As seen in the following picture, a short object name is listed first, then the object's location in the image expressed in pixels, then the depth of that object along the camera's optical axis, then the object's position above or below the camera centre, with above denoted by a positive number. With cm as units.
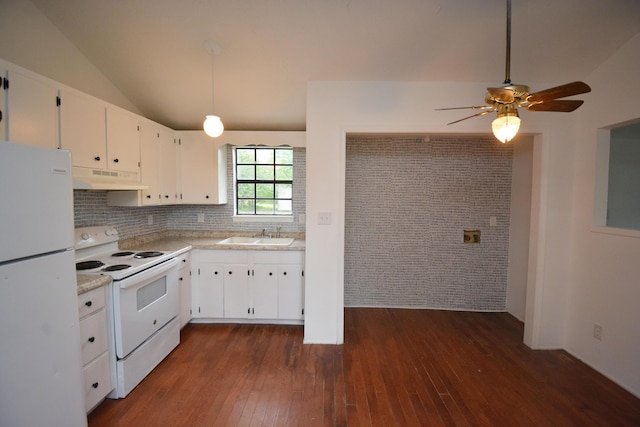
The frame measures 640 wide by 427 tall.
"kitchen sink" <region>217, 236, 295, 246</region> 312 -46
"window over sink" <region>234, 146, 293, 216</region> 362 +34
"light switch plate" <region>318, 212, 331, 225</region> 258 -13
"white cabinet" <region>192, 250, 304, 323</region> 293 -90
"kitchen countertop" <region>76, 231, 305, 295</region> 285 -46
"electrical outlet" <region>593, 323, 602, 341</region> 226 -109
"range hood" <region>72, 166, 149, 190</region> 194 +19
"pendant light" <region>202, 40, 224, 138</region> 224 +70
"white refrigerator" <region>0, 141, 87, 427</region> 110 -42
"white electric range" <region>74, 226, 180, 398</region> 190 -79
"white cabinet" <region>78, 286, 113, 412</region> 166 -95
